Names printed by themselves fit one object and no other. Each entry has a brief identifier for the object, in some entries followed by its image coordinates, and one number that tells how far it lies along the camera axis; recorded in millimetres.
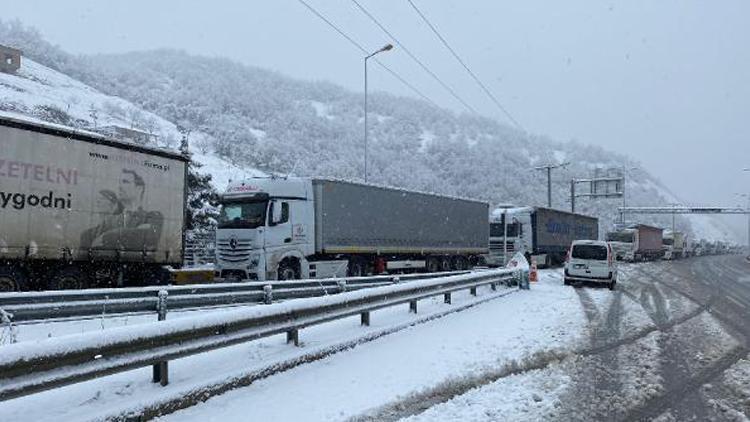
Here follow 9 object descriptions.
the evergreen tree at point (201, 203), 33250
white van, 21766
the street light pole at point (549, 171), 51553
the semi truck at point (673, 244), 65500
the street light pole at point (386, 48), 30391
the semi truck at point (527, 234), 36656
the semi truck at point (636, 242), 52125
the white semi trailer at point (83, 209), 13031
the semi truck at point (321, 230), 18328
